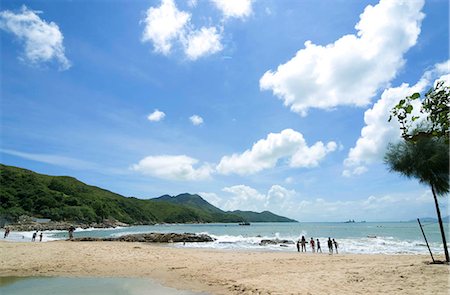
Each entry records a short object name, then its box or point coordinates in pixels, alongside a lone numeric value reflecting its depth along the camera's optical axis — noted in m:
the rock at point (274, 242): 52.43
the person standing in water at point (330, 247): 34.97
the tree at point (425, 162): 17.92
